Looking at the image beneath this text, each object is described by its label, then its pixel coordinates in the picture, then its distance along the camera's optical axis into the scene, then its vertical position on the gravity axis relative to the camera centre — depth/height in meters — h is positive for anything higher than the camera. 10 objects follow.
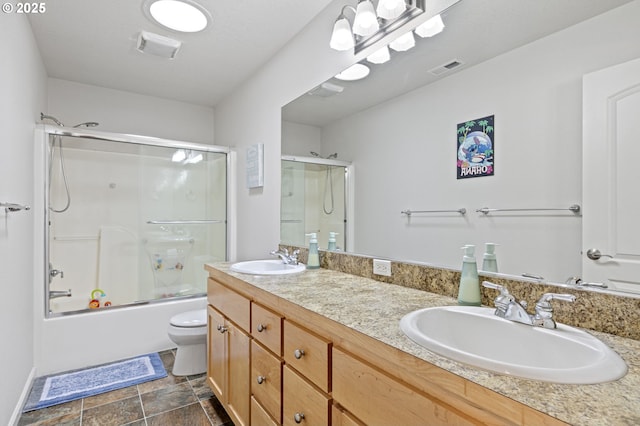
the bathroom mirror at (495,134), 0.98 +0.31
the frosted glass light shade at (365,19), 1.57 +0.94
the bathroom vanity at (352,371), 0.57 -0.37
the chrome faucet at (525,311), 0.85 -0.26
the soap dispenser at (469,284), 1.12 -0.24
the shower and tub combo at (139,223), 2.95 -0.10
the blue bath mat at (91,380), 2.02 -1.13
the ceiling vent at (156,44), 2.24 +1.18
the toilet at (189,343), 2.28 -0.91
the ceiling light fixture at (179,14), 1.95 +1.23
